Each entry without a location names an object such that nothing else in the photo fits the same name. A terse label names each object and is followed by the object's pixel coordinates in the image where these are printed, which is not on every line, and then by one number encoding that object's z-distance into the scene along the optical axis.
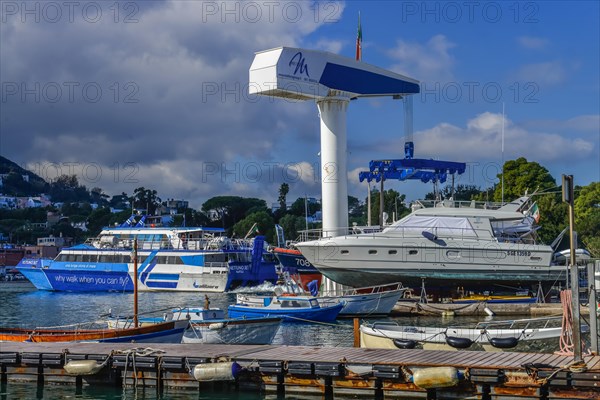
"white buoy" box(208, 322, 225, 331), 27.50
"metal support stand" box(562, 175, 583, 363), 17.34
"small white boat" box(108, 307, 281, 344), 27.22
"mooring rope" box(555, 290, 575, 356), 19.16
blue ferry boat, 72.88
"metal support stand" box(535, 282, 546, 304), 46.65
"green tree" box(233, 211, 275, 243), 117.88
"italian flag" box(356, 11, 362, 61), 51.34
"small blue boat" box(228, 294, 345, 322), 36.97
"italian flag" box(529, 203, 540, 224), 50.69
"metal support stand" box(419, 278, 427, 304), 44.25
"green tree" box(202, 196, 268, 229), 144.38
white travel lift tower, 45.31
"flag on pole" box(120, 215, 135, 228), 81.50
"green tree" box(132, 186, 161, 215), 159.50
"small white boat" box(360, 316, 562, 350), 23.77
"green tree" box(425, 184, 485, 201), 112.69
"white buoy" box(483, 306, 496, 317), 40.16
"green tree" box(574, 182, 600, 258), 67.40
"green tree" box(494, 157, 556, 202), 79.38
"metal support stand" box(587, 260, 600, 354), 17.75
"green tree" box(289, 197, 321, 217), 143.91
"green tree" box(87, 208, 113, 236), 151.62
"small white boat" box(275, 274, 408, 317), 39.19
